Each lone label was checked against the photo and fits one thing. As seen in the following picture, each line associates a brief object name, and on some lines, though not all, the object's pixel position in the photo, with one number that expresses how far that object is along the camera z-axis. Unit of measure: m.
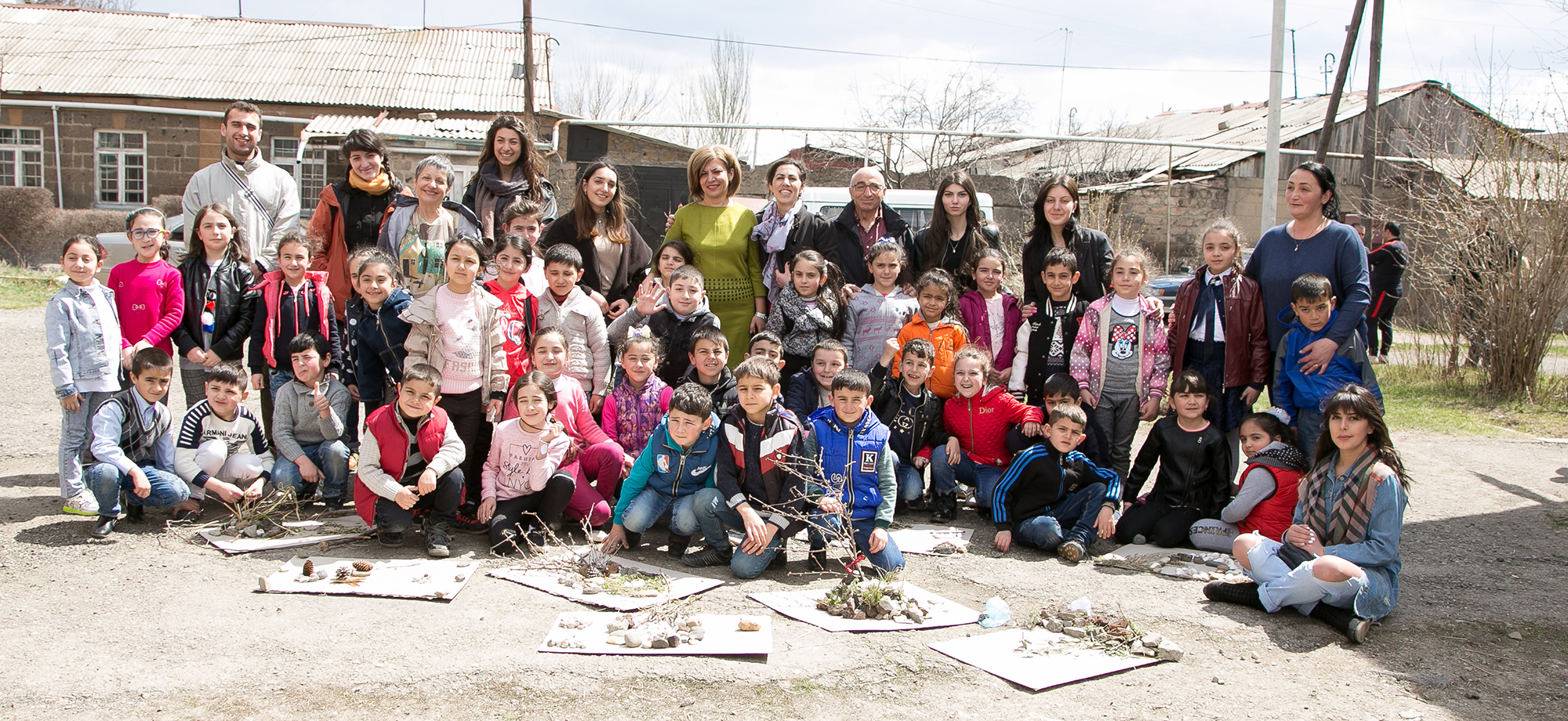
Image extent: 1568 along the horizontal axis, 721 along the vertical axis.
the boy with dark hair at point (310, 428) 4.79
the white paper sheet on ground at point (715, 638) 3.23
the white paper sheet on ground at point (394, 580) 3.73
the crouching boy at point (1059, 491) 4.59
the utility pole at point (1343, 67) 12.45
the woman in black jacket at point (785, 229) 5.44
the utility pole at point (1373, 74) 12.41
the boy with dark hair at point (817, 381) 4.94
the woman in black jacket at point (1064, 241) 5.45
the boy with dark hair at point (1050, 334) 5.26
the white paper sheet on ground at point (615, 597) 3.69
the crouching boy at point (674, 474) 4.32
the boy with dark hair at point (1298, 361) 4.61
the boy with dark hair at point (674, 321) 5.05
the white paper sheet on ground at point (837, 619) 3.53
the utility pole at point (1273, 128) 10.23
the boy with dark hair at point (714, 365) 4.68
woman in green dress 5.45
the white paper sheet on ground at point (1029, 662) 3.12
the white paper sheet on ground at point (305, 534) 4.25
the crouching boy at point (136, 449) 4.33
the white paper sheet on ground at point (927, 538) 4.56
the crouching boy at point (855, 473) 4.12
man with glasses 5.60
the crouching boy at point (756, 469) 4.25
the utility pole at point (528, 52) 15.20
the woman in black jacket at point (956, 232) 5.55
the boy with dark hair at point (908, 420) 5.14
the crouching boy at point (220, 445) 4.62
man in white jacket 5.25
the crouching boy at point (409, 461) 4.31
